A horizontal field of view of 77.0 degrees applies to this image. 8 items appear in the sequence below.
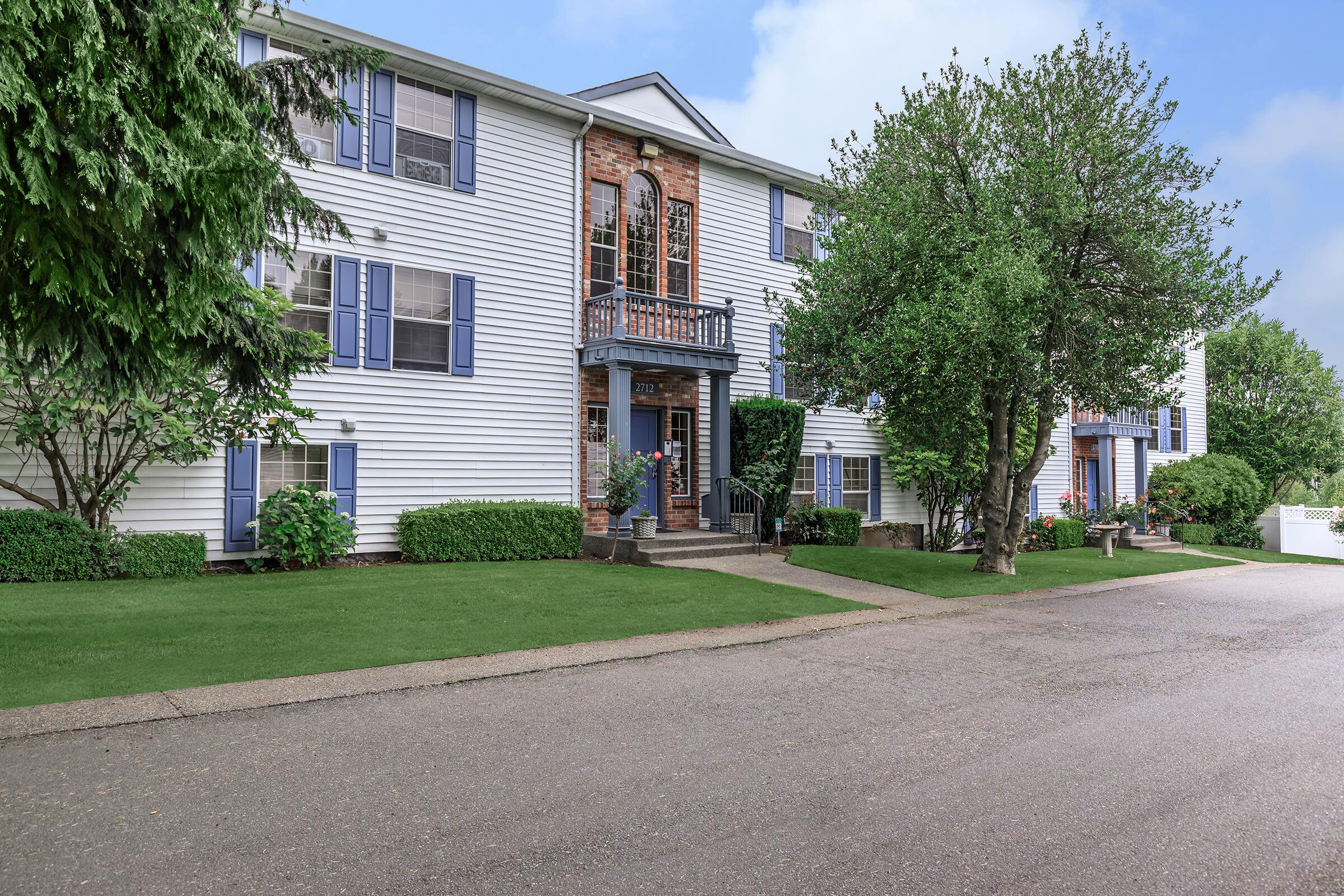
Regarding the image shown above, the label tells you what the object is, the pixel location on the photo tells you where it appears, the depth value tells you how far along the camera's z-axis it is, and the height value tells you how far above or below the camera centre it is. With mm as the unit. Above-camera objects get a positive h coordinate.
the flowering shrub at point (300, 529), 11555 -796
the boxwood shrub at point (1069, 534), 21750 -1475
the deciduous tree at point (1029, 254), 11430 +3207
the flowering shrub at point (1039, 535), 21391 -1482
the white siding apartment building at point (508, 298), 12695 +2971
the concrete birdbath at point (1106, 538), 18688 -1329
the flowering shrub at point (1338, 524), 22984 -1217
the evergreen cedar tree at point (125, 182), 3961 +1430
